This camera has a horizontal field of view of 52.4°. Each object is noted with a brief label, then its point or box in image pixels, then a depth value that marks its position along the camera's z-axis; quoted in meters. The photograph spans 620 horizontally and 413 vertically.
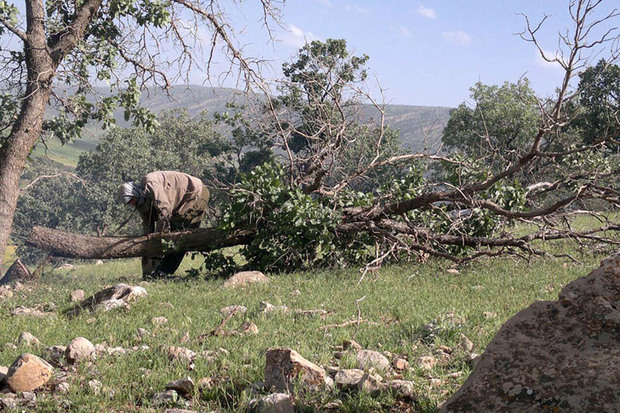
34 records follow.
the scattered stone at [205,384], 4.20
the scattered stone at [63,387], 4.20
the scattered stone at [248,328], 5.57
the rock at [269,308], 6.44
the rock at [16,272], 16.16
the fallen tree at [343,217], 9.73
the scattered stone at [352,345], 5.06
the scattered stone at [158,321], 6.11
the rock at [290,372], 4.00
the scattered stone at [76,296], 7.89
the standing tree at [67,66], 9.02
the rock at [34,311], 7.10
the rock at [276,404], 3.57
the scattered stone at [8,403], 3.95
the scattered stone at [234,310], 6.44
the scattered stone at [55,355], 4.83
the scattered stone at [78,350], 4.81
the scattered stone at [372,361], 4.45
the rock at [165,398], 3.98
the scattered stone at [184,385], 4.10
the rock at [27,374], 4.22
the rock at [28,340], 5.49
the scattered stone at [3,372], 4.40
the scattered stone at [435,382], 4.07
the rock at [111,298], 6.89
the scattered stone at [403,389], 3.84
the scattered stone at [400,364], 4.46
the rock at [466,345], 4.91
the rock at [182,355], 4.69
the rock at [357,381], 3.88
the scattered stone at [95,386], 4.16
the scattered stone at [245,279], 8.51
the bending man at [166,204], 11.00
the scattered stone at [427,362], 4.48
